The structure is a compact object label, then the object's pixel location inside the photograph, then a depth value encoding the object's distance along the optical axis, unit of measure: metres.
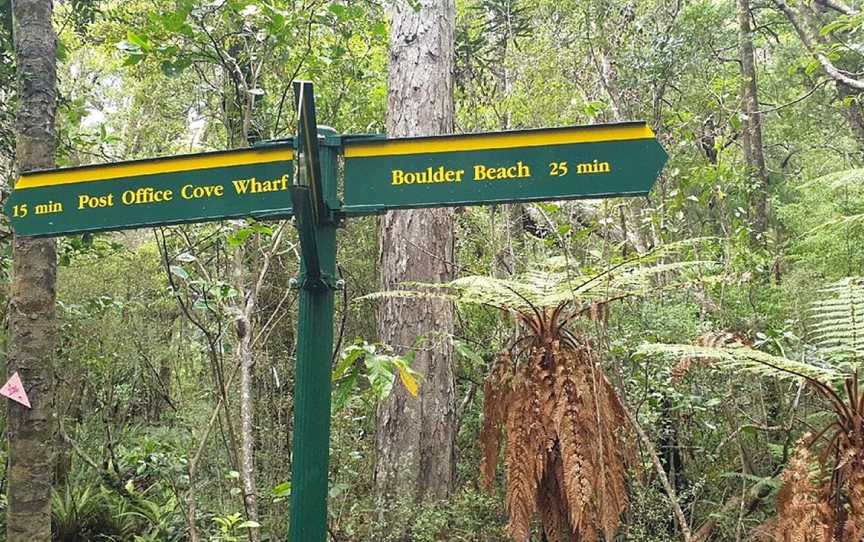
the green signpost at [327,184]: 1.76
